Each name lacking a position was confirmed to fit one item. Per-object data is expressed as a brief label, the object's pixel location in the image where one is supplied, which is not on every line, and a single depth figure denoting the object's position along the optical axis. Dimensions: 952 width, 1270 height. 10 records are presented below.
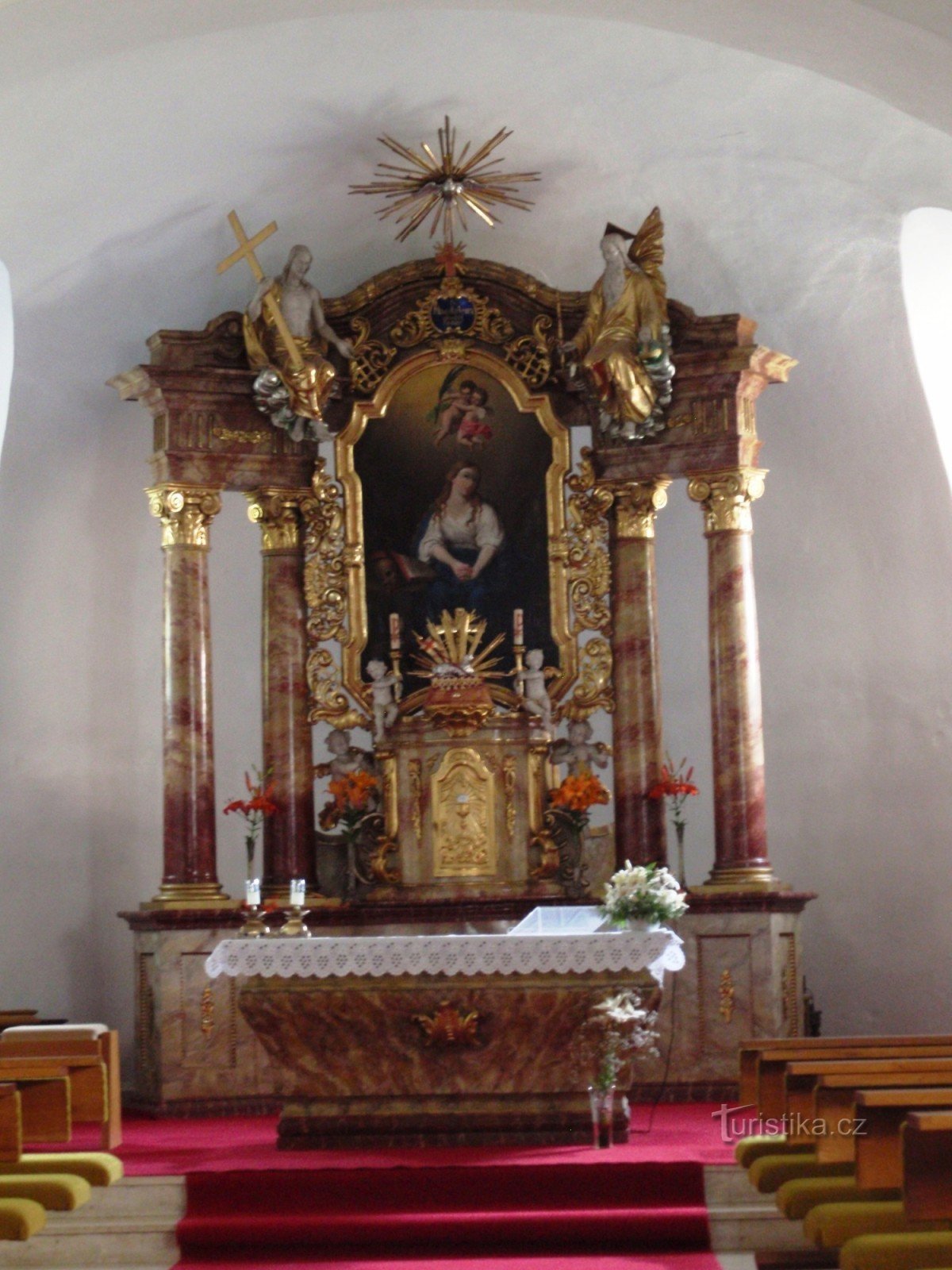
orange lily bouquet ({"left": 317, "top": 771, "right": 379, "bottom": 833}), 13.21
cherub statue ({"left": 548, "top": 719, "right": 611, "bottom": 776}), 13.36
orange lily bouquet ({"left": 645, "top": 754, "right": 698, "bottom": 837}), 12.94
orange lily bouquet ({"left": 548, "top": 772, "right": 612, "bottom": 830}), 13.01
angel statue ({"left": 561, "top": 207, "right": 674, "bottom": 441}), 13.07
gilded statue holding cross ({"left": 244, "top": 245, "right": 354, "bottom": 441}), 13.24
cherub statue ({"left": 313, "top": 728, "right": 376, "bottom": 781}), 13.41
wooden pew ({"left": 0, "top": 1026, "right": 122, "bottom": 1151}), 9.85
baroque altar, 12.63
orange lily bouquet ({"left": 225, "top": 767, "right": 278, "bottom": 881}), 12.95
